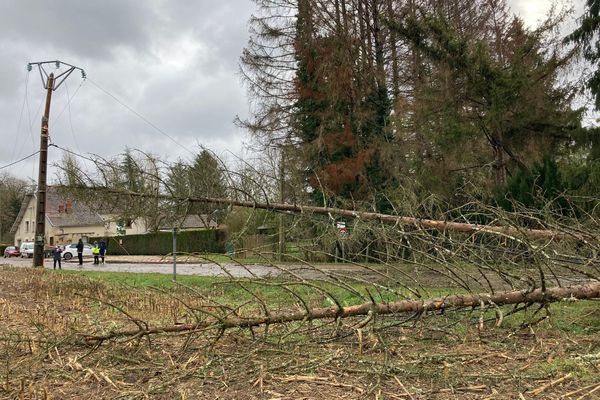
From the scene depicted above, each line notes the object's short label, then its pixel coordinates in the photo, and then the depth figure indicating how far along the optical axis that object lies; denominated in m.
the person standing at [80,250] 26.70
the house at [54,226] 56.16
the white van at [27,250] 44.19
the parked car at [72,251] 36.22
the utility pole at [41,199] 20.48
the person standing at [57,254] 23.82
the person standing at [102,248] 28.51
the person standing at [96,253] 26.85
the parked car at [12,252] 47.47
